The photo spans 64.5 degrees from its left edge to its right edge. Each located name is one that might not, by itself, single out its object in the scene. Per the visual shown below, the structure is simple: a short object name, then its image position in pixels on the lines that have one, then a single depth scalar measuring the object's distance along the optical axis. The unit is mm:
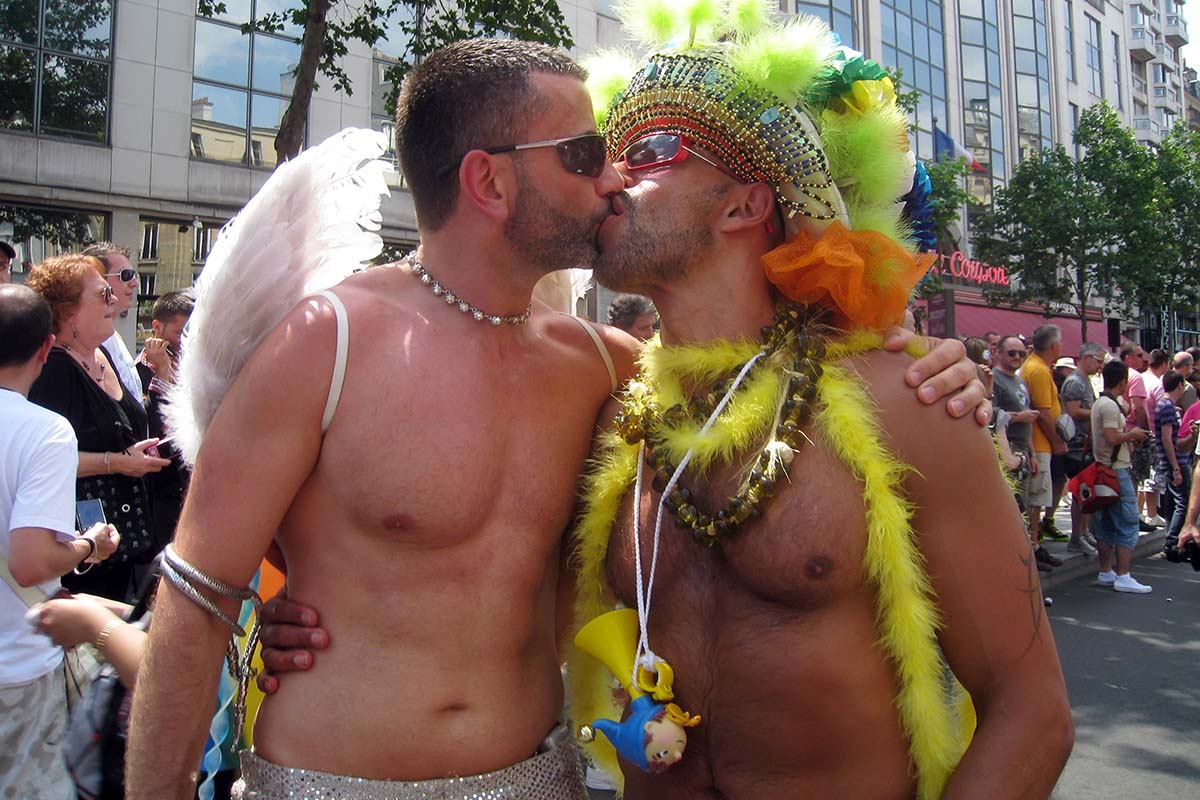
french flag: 26875
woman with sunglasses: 4082
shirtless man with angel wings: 1754
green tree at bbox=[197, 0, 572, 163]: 8008
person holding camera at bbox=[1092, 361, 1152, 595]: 8047
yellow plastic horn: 1898
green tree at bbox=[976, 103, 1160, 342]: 26891
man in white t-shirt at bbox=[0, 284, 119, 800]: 2801
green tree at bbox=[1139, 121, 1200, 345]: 27642
